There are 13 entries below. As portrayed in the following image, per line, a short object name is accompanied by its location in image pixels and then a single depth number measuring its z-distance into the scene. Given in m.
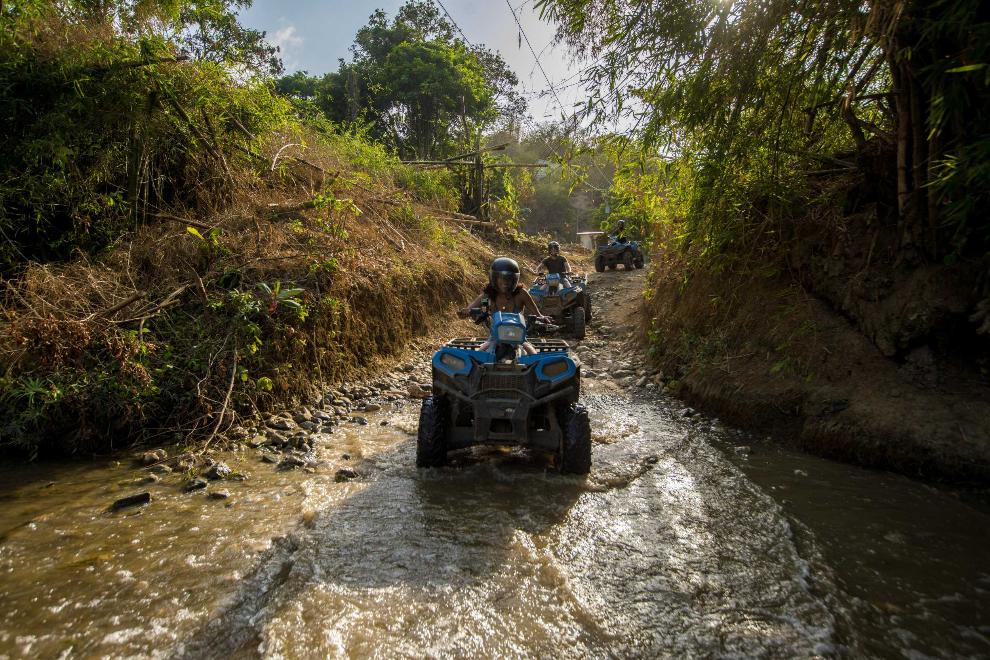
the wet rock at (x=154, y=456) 4.31
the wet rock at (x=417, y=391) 7.01
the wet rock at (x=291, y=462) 4.49
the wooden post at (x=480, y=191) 16.95
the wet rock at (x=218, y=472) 4.16
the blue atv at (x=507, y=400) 4.22
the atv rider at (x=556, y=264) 10.98
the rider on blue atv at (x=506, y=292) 5.01
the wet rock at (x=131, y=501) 3.59
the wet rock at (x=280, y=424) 5.30
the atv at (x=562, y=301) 10.21
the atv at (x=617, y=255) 18.77
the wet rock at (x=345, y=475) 4.30
